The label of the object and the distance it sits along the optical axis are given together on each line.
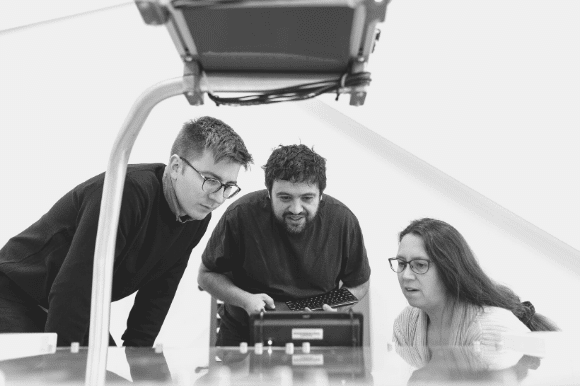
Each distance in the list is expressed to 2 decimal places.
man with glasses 1.28
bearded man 1.96
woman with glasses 1.63
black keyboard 1.89
